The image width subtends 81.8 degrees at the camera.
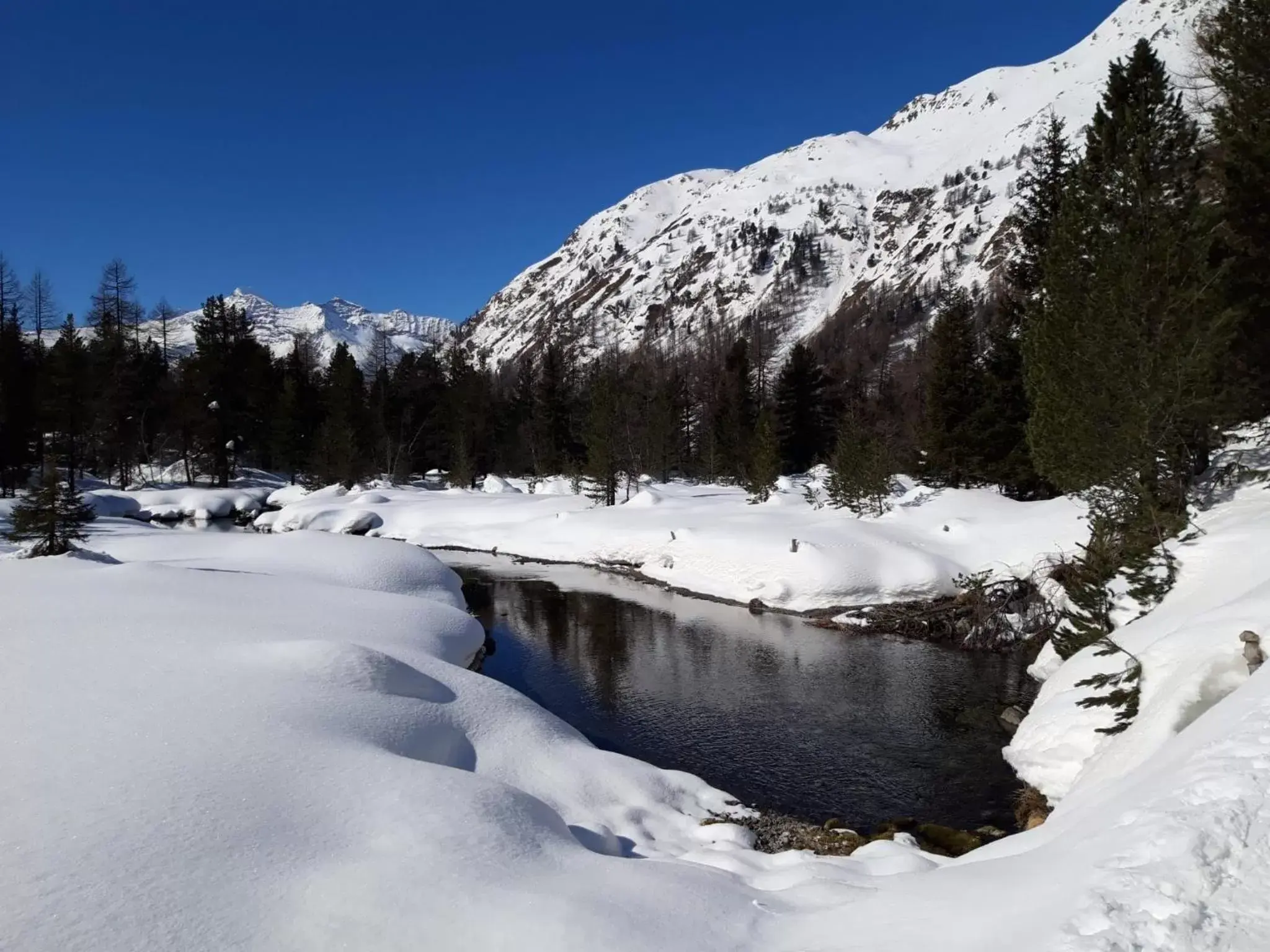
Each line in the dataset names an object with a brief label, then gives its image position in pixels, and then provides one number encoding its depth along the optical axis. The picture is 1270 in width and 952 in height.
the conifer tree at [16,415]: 39.72
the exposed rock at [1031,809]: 9.43
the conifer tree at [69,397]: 38.22
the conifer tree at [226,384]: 50.56
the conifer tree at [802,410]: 52.97
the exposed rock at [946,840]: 8.95
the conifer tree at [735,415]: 50.91
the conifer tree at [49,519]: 21.02
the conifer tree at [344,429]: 50.50
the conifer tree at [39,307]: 50.45
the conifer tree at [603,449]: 37.88
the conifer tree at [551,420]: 57.53
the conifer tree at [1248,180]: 15.30
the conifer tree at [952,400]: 28.78
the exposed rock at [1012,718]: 12.80
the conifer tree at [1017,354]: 24.62
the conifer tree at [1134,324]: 13.74
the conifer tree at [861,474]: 27.47
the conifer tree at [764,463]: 33.47
